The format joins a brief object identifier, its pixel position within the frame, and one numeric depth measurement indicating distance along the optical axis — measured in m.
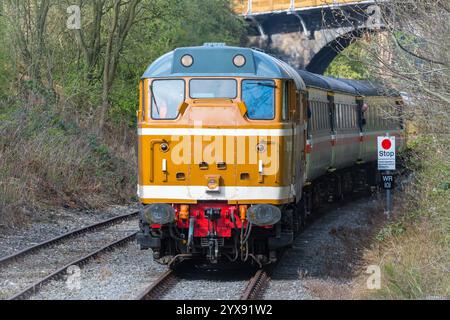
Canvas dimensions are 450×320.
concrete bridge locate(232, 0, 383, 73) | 46.94
